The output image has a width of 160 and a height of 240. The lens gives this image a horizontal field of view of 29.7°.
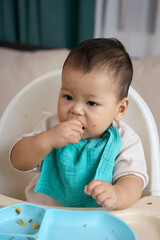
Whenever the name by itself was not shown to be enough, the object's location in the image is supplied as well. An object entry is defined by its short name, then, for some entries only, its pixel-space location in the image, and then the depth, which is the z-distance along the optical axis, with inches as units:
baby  27.2
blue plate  19.9
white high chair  35.0
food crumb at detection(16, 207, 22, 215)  22.0
